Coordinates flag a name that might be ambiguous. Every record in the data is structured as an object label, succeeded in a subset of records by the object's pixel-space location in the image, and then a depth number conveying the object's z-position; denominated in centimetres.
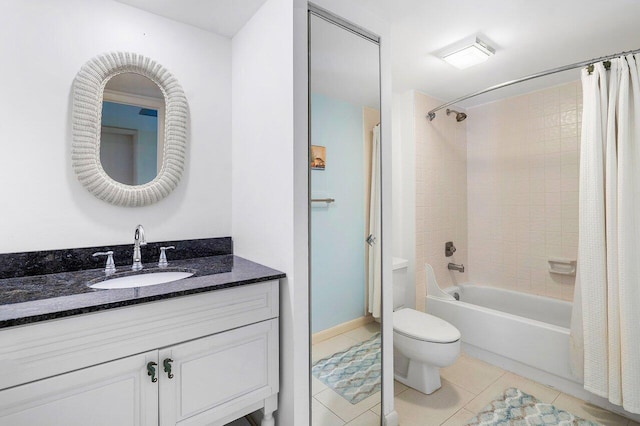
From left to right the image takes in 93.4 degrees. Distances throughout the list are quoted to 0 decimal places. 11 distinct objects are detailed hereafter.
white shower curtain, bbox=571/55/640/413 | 167
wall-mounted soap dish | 264
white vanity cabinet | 95
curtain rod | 177
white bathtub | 211
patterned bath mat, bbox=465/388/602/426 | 177
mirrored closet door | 148
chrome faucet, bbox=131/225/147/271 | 154
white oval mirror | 149
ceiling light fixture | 200
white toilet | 195
